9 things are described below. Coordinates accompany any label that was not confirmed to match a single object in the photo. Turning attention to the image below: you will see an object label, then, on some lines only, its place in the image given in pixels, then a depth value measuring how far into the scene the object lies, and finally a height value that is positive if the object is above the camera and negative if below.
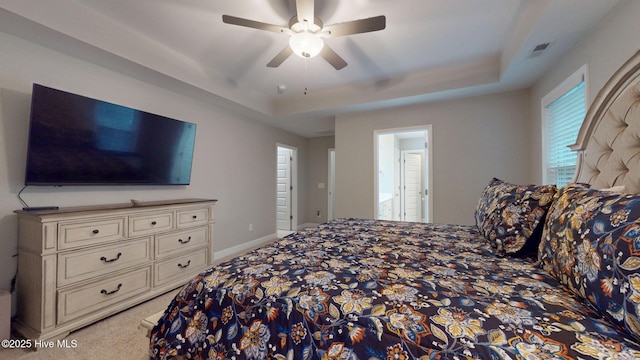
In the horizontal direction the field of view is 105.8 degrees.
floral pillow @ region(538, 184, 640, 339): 0.64 -0.22
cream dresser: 1.73 -0.66
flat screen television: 1.90 +0.37
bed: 0.65 -0.39
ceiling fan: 1.75 +1.20
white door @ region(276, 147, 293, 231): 5.83 -0.11
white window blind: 2.15 +0.55
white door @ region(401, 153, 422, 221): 6.25 -0.08
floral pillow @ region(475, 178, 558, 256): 1.26 -0.18
